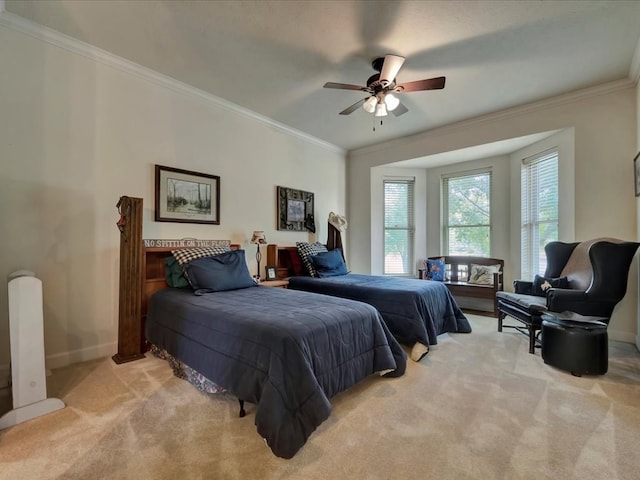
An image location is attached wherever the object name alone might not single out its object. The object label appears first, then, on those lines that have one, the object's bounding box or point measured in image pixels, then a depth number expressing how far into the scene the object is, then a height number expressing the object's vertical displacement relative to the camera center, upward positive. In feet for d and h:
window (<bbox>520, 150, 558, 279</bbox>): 13.14 +1.42
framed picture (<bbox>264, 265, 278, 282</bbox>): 13.20 -1.49
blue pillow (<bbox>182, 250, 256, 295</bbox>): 9.02 -1.07
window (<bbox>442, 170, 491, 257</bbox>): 16.31 +1.50
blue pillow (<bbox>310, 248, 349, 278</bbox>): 13.48 -1.14
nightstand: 12.40 -1.83
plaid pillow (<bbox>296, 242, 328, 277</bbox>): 13.60 -0.60
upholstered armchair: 8.92 -1.53
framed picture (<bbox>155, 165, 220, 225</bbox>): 10.53 +1.61
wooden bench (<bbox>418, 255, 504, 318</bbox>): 14.44 -2.06
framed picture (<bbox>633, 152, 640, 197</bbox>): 9.78 +2.32
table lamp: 12.50 +0.06
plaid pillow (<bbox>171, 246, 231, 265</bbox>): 9.70 -0.45
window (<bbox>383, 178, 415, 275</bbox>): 18.40 +0.77
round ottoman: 7.83 -2.81
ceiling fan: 8.48 +4.59
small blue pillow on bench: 16.61 -1.71
